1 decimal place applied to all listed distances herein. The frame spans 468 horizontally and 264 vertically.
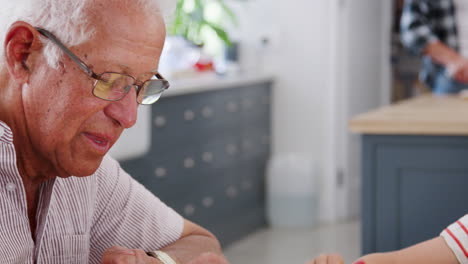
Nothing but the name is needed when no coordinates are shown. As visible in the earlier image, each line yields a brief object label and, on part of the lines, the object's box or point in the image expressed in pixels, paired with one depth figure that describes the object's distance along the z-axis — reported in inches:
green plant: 112.3
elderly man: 42.4
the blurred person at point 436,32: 141.3
